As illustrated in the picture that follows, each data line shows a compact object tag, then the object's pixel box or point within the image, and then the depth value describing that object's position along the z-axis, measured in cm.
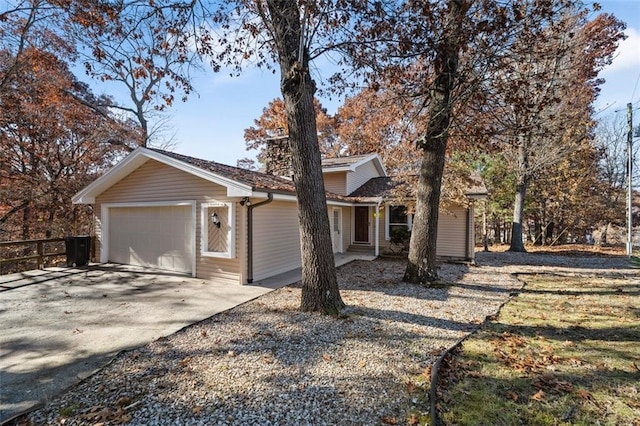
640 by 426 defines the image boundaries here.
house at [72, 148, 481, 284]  817
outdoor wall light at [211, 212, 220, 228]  844
